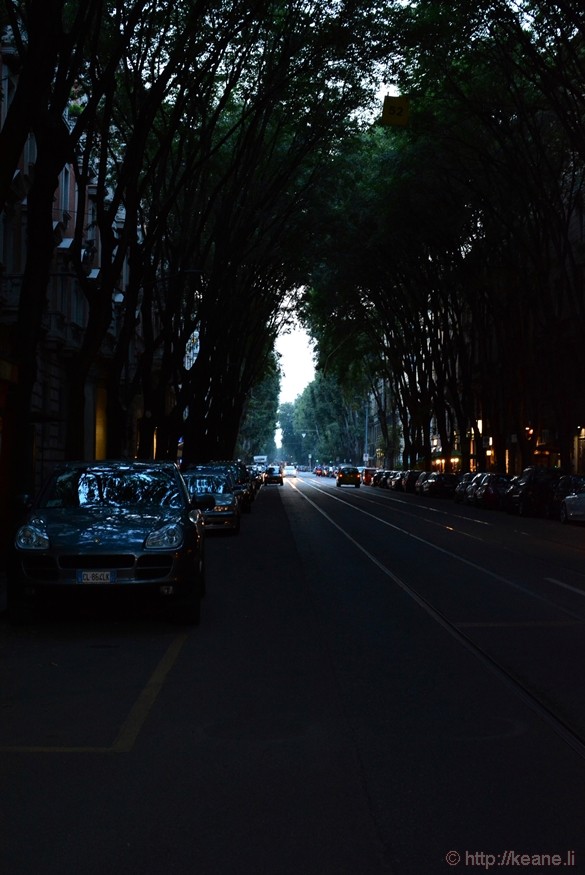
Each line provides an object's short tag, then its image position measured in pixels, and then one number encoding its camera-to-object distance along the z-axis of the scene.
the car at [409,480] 69.00
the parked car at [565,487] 33.59
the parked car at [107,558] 10.23
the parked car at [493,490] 43.11
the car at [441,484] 57.84
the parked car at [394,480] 74.44
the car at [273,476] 93.50
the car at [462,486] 50.08
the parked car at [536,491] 36.69
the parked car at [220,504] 25.17
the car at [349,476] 87.19
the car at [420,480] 62.43
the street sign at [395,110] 23.38
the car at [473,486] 46.38
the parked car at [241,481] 33.36
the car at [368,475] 95.30
